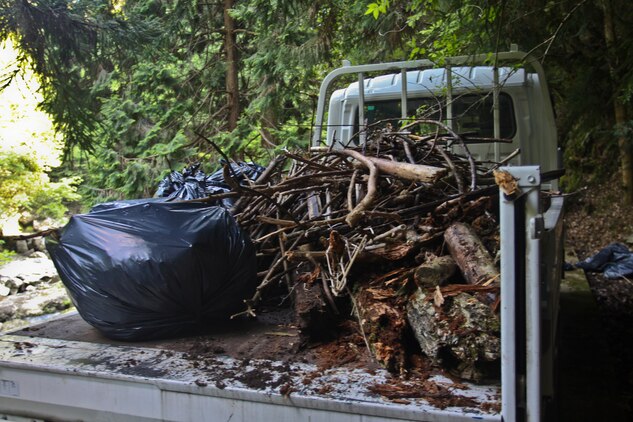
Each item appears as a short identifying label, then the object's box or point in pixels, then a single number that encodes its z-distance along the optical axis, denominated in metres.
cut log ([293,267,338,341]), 2.45
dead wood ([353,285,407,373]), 2.15
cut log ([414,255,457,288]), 2.31
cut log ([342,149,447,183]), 2.52
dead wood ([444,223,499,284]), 2.26
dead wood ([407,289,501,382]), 1.96
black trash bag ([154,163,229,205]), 3.97
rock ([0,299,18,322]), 12.02
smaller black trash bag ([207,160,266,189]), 4.27
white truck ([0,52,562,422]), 1.74
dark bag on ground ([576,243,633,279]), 7.34
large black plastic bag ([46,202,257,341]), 2.66
